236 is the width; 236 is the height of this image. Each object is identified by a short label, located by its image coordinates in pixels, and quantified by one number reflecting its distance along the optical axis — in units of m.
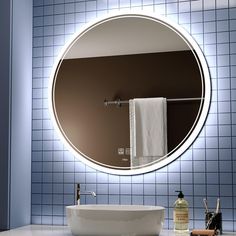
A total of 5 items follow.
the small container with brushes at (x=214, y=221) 2.10
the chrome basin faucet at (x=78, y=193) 2.36
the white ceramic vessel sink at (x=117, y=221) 1.95
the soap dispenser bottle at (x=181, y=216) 2.19
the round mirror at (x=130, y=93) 2.35
